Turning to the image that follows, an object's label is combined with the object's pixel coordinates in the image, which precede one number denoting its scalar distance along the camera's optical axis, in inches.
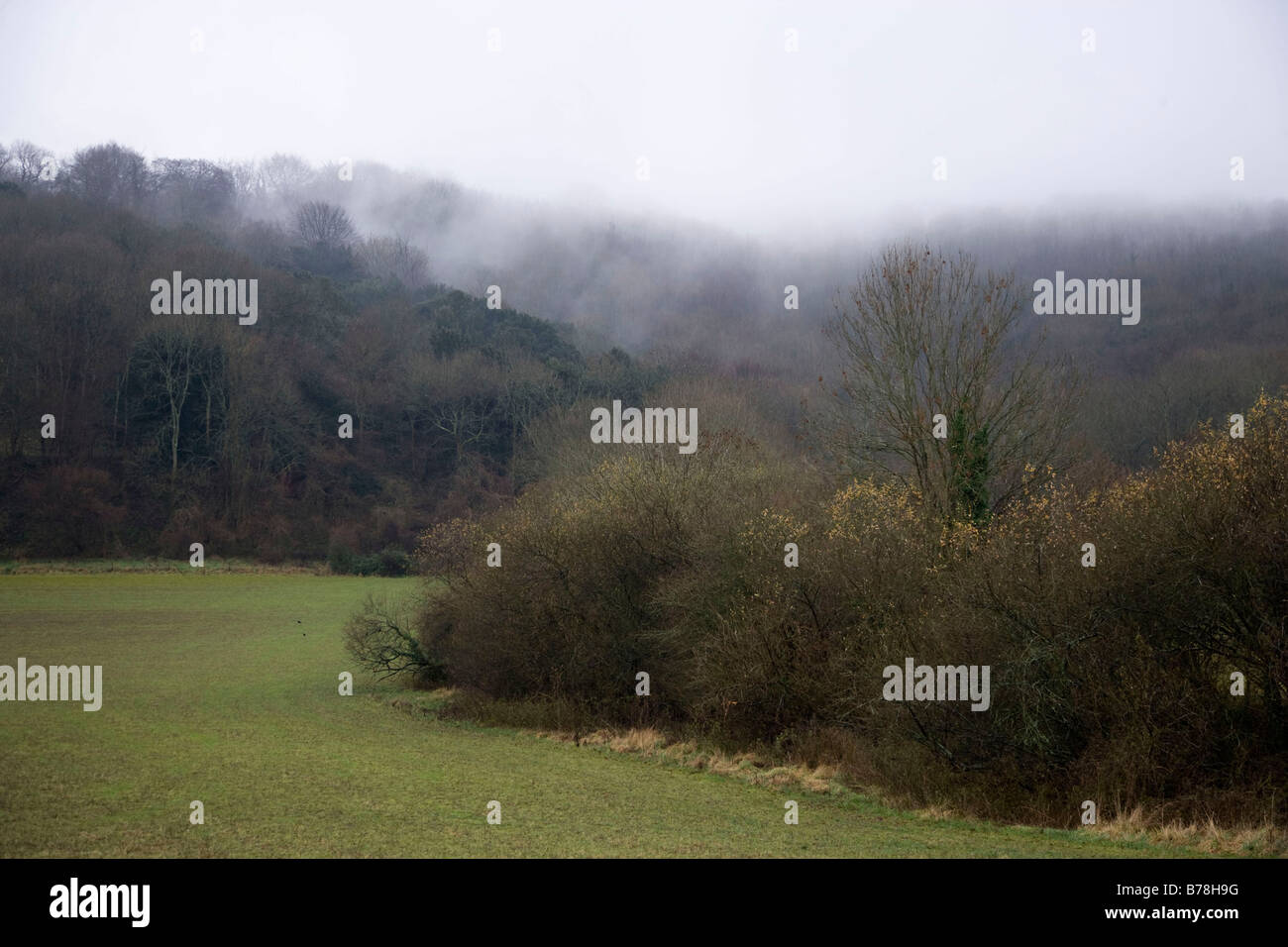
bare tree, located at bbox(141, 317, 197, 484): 2896.2
